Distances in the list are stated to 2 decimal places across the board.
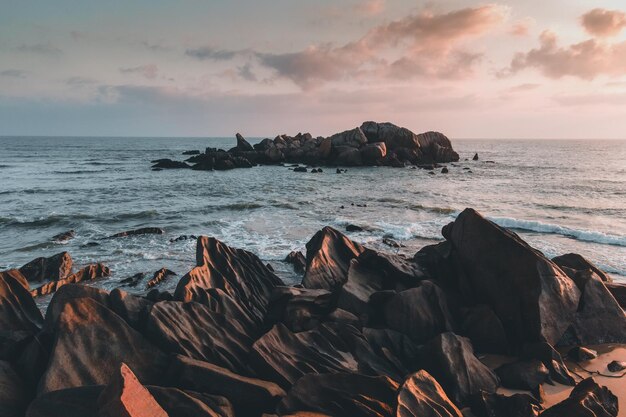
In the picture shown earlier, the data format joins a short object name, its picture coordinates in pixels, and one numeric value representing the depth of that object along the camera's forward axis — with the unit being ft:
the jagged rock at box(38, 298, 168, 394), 16.44
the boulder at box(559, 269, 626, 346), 24.80
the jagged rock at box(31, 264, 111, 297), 36.16
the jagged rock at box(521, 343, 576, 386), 20.79
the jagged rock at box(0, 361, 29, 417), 15.10
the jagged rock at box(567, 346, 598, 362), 23.12
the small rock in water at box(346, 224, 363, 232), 63.00
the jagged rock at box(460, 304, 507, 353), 23.80
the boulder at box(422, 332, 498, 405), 18.69
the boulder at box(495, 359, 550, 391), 19.99
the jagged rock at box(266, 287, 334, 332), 24.39
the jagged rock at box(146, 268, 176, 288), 38.09
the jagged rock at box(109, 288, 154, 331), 20.23
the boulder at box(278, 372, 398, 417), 15.53
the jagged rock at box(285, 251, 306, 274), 42.96
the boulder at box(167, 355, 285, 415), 15.98
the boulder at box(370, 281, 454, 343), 24.27
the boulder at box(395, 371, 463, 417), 15.19
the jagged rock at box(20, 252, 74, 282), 39.83
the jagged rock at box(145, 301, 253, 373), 19.04
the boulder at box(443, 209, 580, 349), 23.75
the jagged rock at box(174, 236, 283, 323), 26.35
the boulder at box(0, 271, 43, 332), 22.74
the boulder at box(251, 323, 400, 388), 18.54
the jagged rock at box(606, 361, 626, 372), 21.95
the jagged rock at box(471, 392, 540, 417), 16.89
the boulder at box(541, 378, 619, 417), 15.96
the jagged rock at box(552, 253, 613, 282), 32.98
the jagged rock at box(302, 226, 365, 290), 31.48
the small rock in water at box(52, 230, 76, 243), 56.35
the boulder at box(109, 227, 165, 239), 58.49
